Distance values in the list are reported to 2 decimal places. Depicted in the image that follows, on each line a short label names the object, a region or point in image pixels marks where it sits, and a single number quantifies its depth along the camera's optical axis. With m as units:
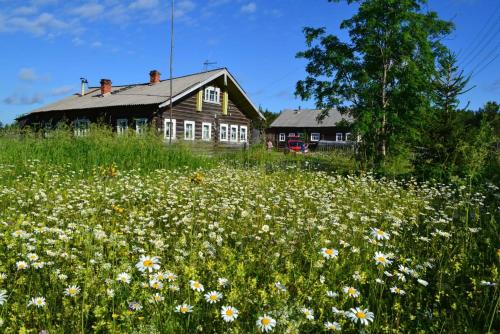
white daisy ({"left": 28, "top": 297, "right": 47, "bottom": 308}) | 1.97
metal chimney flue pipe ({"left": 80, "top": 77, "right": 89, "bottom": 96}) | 31.84
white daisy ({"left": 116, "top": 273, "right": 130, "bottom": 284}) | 2.10
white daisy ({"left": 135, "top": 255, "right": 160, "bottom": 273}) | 1.90
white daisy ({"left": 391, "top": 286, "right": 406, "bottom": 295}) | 2.37
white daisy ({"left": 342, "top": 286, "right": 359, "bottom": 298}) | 2.12
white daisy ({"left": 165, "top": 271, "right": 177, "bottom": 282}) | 2.12
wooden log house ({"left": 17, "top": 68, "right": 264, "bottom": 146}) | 22.66
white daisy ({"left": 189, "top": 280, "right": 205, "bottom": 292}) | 2.01
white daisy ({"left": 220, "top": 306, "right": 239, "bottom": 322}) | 1.69
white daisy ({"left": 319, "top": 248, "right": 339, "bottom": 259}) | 2.22
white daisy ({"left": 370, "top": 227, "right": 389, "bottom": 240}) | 2.41
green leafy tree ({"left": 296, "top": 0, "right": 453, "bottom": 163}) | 11.10
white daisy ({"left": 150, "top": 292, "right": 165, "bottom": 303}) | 1.93
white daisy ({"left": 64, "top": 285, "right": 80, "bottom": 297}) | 2.12
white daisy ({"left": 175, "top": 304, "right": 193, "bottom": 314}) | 1.83
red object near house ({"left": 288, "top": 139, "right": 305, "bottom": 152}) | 35.65
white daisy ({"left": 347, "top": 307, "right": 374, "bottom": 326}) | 1.81
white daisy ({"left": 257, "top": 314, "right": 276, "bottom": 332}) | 1.61
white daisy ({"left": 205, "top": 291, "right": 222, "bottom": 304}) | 1.96
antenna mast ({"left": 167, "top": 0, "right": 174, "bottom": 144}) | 19.76
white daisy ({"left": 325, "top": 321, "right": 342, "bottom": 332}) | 1.74
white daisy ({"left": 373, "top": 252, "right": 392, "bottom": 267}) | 2.21
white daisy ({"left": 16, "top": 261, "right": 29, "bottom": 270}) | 2.28
